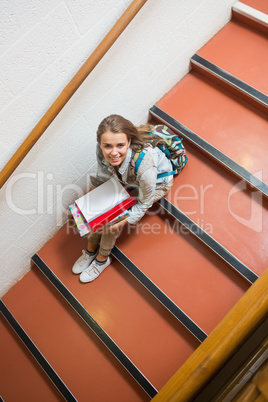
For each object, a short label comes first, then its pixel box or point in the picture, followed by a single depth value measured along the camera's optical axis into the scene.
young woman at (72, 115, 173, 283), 1.71
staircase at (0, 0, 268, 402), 2.01
